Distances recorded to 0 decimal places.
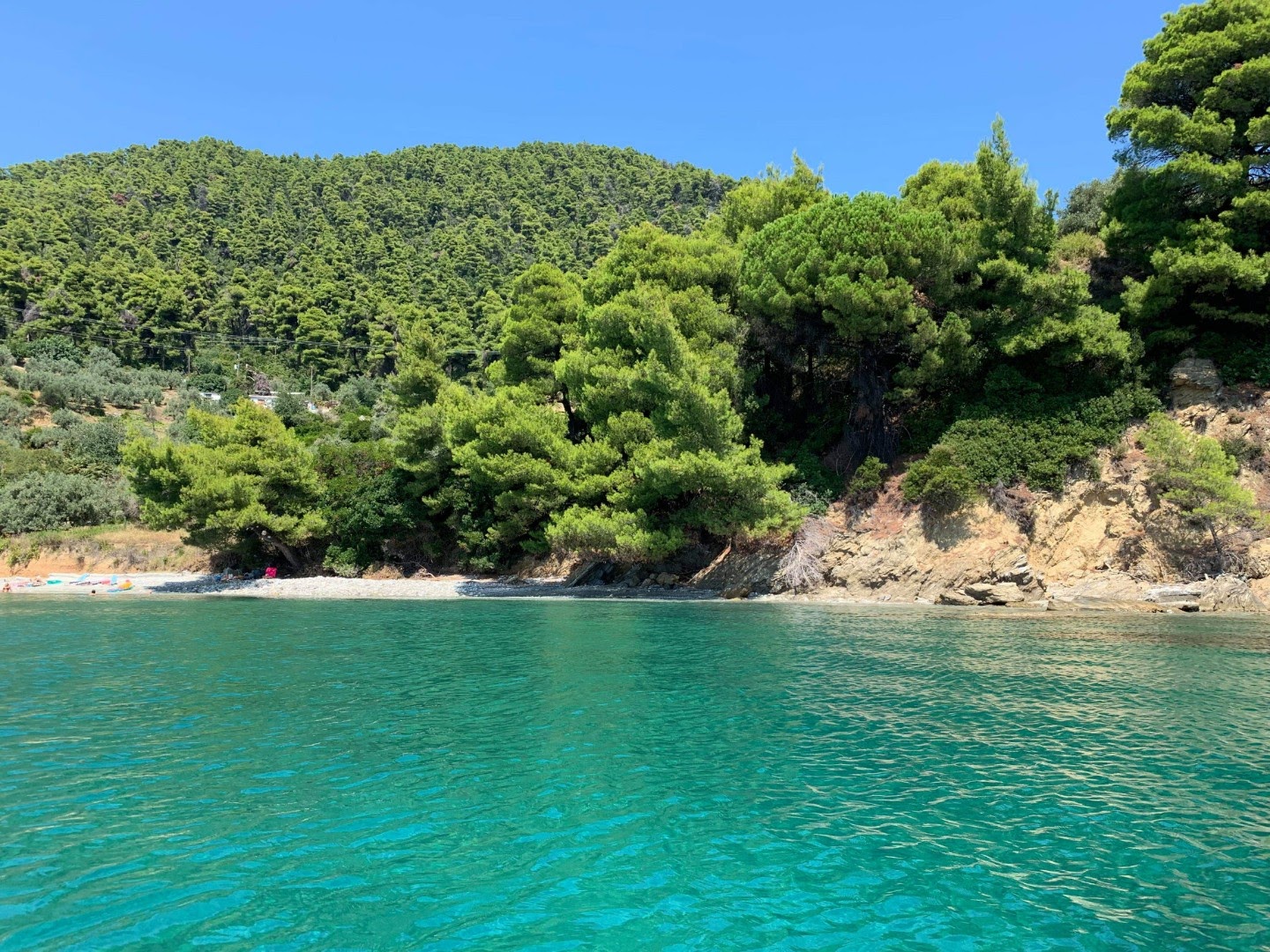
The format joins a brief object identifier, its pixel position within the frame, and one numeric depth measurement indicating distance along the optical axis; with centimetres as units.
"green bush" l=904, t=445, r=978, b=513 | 2672
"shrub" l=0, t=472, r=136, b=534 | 4259
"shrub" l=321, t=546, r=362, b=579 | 3862
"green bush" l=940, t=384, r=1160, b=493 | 2703
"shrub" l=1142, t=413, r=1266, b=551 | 2325
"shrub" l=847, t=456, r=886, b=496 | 2944
